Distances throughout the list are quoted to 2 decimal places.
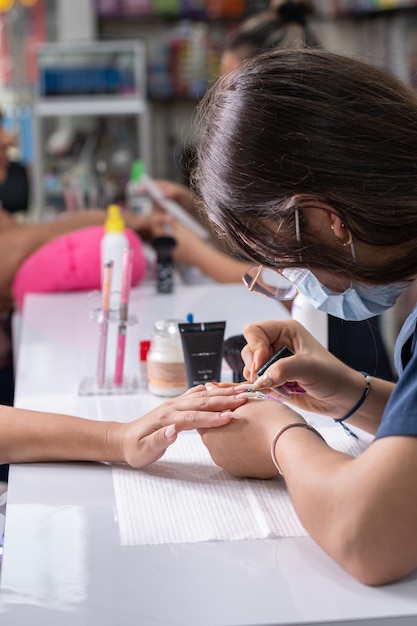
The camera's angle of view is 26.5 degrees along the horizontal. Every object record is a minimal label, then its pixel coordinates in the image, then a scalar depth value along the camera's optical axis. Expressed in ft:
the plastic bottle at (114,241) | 6.73
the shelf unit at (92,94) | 13.74
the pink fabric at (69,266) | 7.34
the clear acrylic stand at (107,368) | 4.82
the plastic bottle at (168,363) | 4.65
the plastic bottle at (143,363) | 4.87
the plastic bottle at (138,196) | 10.52
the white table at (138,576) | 2.65
